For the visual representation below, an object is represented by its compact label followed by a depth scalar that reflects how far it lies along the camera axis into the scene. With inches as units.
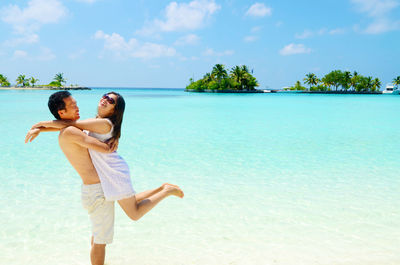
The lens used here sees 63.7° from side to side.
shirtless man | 90.3
